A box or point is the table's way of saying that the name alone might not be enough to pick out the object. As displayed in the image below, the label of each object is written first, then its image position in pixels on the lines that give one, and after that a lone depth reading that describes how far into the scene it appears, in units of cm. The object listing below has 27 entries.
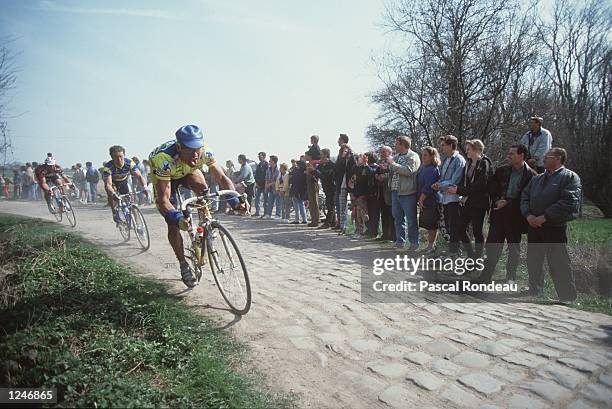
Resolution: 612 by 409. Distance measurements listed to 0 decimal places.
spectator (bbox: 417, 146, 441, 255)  707
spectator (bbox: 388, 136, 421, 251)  765
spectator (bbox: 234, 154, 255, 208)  1428
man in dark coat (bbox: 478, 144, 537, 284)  562
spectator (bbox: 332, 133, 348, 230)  973
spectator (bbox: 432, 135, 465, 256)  642
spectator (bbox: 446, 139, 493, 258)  598
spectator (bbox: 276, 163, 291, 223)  1284
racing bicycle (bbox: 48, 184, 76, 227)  1143
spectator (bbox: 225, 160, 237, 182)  1723
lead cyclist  463
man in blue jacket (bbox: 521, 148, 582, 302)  481
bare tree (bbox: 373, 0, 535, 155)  1059
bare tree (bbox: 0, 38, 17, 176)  1133
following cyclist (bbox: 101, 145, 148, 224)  834
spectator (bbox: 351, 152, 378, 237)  888
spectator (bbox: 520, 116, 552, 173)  695
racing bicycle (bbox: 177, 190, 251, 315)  431
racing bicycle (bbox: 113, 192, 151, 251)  813
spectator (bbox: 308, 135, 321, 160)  1163
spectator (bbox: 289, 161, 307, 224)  1191
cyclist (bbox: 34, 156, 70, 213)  1154
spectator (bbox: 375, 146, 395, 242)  857
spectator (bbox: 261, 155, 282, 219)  1355
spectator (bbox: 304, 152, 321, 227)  1102
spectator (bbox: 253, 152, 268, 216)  1398
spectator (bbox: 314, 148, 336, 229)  1022
